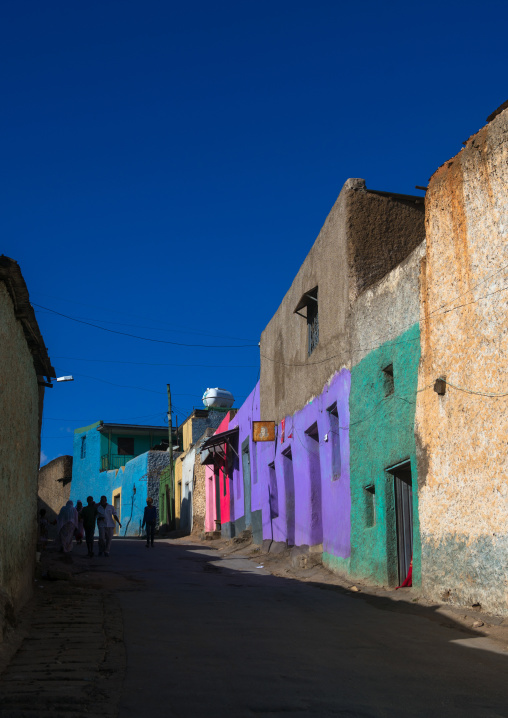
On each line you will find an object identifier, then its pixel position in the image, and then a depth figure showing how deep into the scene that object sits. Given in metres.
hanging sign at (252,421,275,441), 19.38
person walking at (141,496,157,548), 22.17
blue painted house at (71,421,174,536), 39.03
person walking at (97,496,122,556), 17.67
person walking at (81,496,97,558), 18.05
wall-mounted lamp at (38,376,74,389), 11.18
